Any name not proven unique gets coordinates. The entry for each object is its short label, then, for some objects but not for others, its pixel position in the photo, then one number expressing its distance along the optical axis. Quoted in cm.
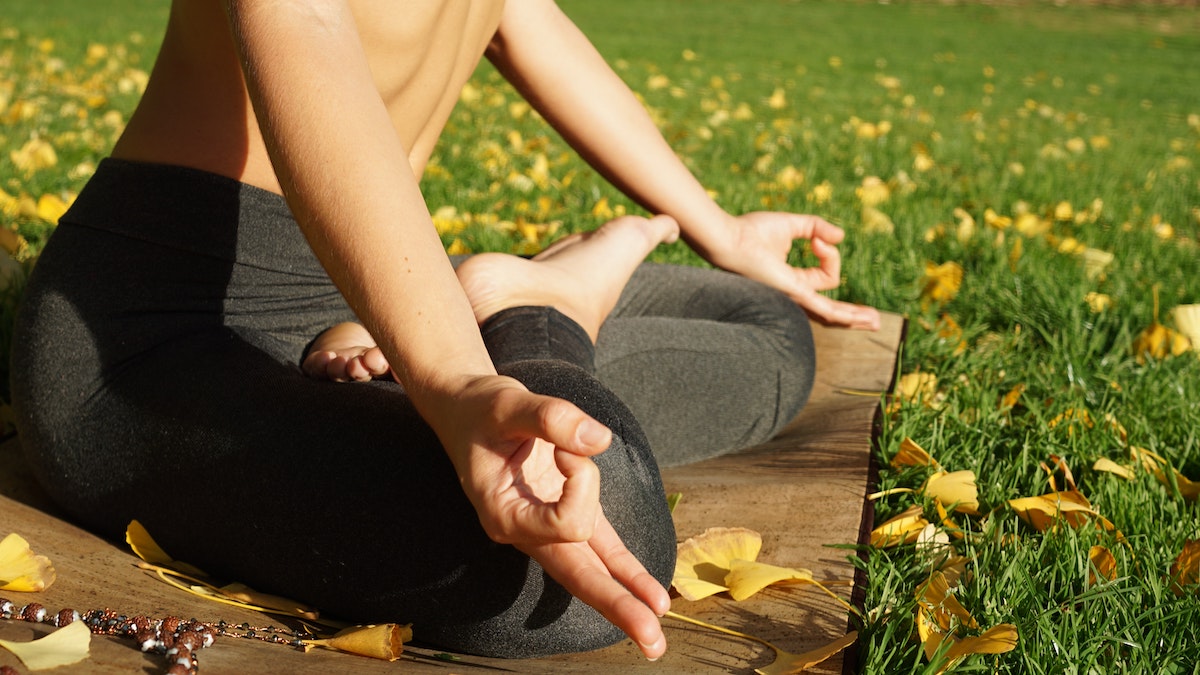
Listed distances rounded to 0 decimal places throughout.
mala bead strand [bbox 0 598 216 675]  138
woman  134
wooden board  140
